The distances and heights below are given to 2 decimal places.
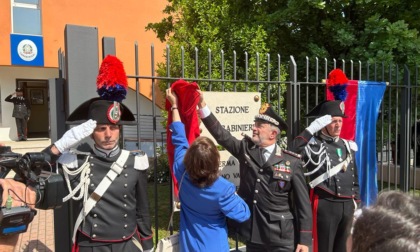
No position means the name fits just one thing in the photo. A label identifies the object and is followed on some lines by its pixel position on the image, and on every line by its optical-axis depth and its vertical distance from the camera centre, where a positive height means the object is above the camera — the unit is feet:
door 52.30 +0.61
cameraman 6.17 -1.40
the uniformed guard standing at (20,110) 41.14 +0.36
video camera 5.99 -1.29
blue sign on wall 41.14 +7.17
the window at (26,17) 41.77 +10.99
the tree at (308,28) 21.81 +5.29
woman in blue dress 8.62 -2.13
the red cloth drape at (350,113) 15.03 -0.09
